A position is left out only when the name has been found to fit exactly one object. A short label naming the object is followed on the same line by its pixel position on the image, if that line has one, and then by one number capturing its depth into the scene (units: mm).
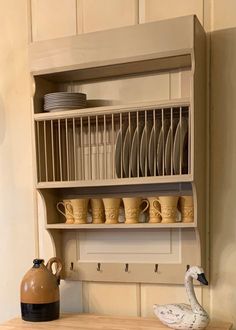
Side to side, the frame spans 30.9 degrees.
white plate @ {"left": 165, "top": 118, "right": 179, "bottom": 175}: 1538
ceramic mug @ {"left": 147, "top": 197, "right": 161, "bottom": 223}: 1612
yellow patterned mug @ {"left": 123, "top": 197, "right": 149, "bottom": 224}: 1622
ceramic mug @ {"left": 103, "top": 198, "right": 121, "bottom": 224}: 1660
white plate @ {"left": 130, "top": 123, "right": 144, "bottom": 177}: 1591
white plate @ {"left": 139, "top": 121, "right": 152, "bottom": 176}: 1577
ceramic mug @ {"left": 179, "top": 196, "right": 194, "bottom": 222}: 1577
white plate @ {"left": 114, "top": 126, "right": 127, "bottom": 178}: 1616
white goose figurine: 1406
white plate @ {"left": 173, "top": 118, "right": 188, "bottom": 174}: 1525
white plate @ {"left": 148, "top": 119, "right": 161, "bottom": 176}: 1562
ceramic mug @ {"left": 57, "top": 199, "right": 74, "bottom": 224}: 1737
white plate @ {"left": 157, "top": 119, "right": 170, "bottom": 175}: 1549
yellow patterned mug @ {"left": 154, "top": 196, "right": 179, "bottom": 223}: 1567
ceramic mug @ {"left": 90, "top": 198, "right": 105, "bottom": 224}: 1708
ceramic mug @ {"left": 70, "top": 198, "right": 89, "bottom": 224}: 1693
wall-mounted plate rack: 1527
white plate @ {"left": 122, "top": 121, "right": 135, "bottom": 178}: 1610
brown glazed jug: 1604
